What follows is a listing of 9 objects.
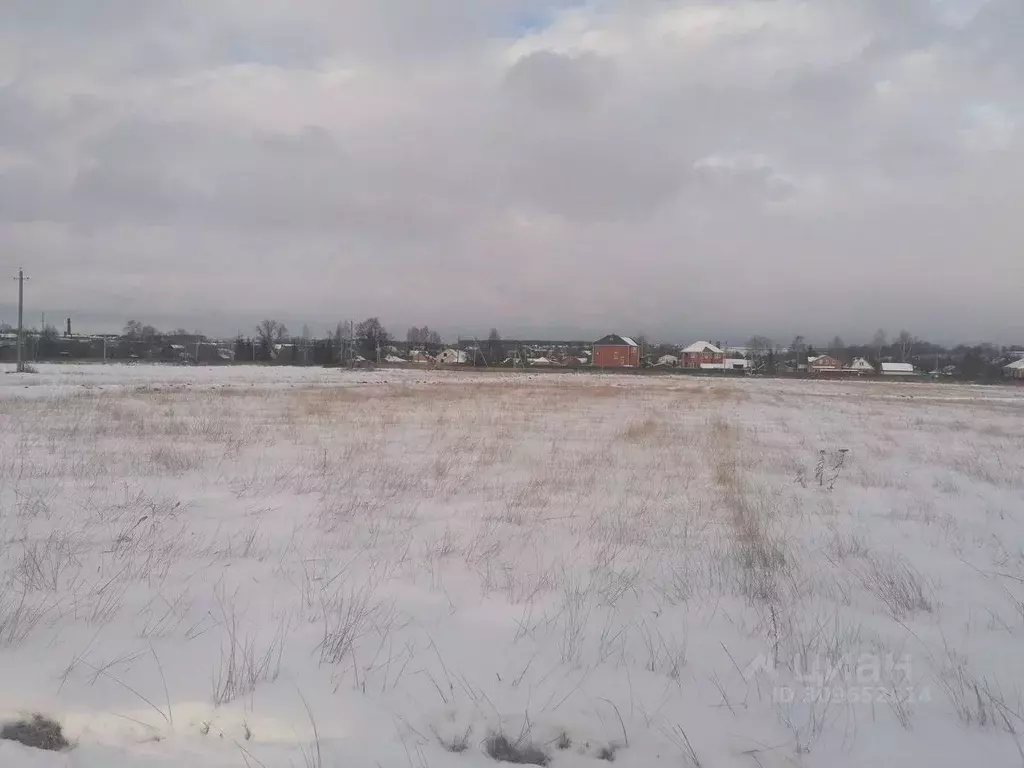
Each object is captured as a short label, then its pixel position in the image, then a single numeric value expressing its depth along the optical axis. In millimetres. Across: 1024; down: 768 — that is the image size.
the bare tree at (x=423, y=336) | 182650
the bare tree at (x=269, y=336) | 124125
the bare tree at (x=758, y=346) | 160375
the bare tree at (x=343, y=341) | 112088
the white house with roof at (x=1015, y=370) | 105875
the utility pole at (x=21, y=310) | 52562
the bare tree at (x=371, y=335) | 140500
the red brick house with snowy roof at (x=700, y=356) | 157250
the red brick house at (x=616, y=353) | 142625
